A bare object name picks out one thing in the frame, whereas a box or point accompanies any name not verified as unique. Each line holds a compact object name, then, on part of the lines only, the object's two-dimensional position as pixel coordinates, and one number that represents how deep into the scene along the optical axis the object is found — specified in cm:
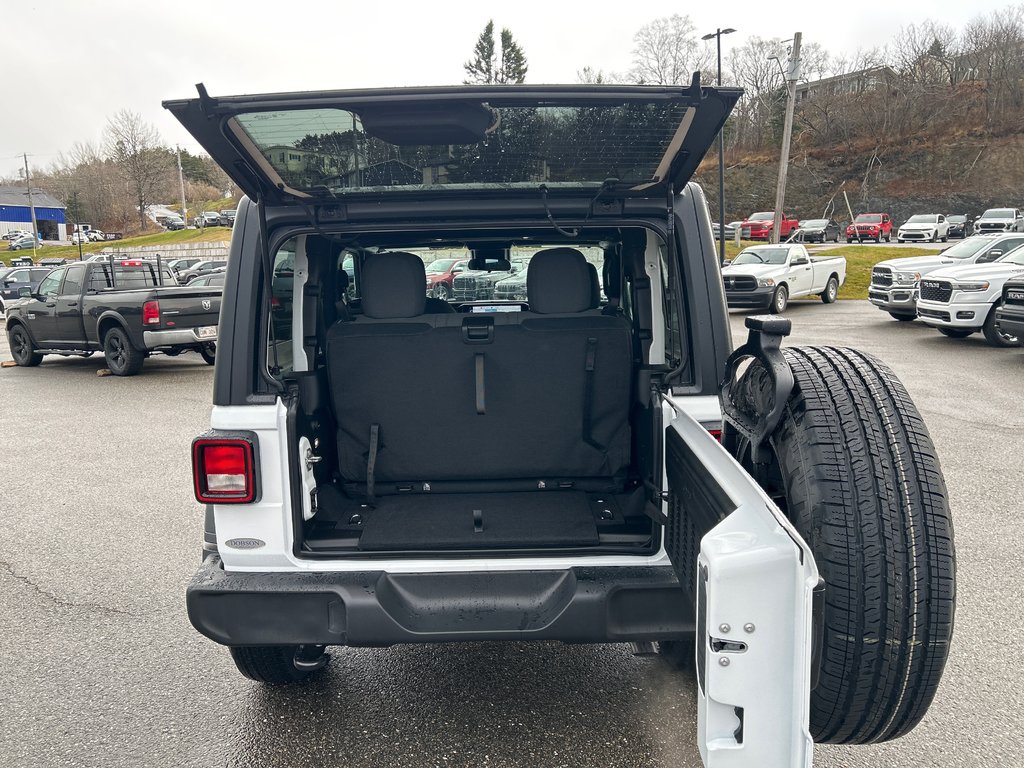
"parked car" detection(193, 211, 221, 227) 6819
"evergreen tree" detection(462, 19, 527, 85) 7662
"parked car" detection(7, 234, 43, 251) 6365
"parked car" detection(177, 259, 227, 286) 2930
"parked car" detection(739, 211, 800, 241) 3947
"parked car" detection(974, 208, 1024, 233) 3758
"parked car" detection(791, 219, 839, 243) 4116
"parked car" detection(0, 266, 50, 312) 2481
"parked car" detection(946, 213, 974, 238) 4125
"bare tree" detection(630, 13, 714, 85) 6312
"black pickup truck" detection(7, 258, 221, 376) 1128
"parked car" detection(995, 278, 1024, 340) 1012
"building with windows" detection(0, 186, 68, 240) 8056
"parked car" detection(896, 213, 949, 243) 3866
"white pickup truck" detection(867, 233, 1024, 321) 1469
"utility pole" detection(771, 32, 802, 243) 2100
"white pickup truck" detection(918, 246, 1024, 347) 1178
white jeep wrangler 177
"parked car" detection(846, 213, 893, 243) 4047
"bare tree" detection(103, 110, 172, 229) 6775
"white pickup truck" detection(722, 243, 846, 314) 1723
